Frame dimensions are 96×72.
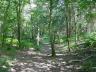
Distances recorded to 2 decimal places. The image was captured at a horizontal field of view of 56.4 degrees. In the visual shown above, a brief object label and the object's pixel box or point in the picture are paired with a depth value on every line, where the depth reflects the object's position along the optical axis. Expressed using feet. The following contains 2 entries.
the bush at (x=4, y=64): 16.71
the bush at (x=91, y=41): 29.77
